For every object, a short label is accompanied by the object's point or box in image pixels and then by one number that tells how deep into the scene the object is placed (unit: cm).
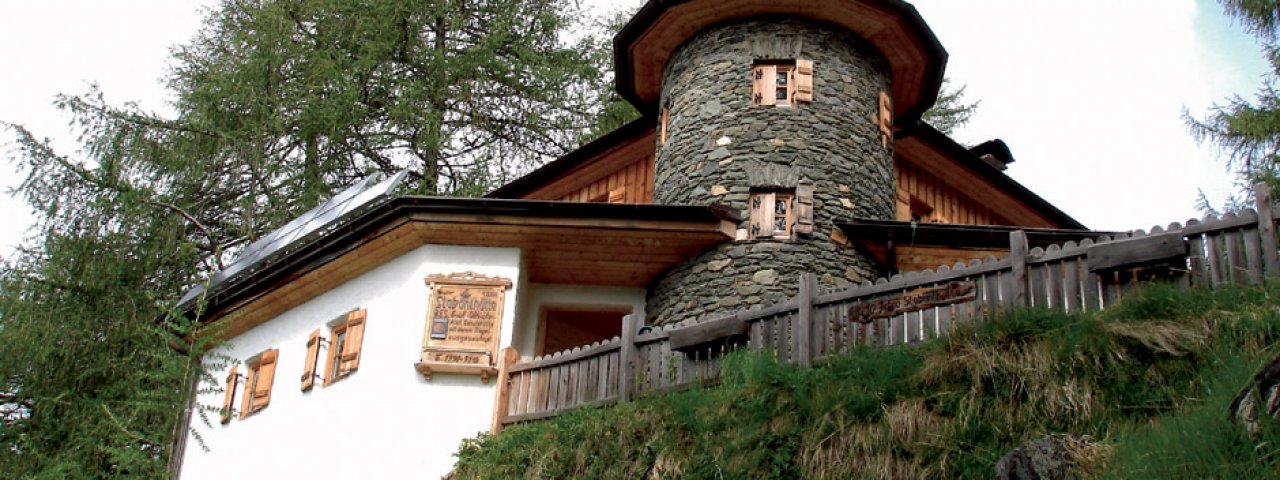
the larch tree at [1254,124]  1738
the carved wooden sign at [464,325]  1573
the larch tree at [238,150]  2156
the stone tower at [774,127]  1672
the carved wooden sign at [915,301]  1161
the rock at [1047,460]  882
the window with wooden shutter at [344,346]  1677
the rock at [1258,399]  753
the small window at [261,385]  1852
